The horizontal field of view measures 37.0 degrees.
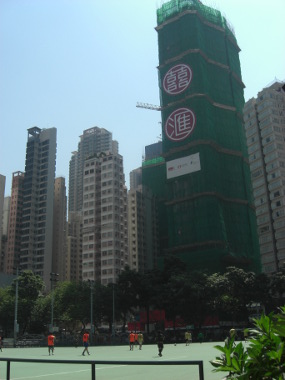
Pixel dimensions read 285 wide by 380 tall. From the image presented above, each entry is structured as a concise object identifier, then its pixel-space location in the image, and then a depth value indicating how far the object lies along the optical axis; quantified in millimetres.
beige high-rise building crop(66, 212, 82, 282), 141625
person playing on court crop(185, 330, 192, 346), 43000
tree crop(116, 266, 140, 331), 66875
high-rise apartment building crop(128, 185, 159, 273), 120875
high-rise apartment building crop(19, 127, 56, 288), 124625
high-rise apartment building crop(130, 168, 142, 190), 170500
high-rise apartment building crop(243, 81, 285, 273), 91312
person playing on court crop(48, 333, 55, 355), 31766
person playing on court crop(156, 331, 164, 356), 25938
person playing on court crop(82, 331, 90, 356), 30078
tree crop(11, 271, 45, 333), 68688
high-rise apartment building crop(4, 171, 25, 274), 134750
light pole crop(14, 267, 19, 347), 53453
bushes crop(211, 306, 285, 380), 4266
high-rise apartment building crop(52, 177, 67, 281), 129875
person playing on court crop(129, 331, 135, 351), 37156
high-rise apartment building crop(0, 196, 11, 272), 139250
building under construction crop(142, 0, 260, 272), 90000
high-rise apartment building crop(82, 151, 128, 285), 106125
